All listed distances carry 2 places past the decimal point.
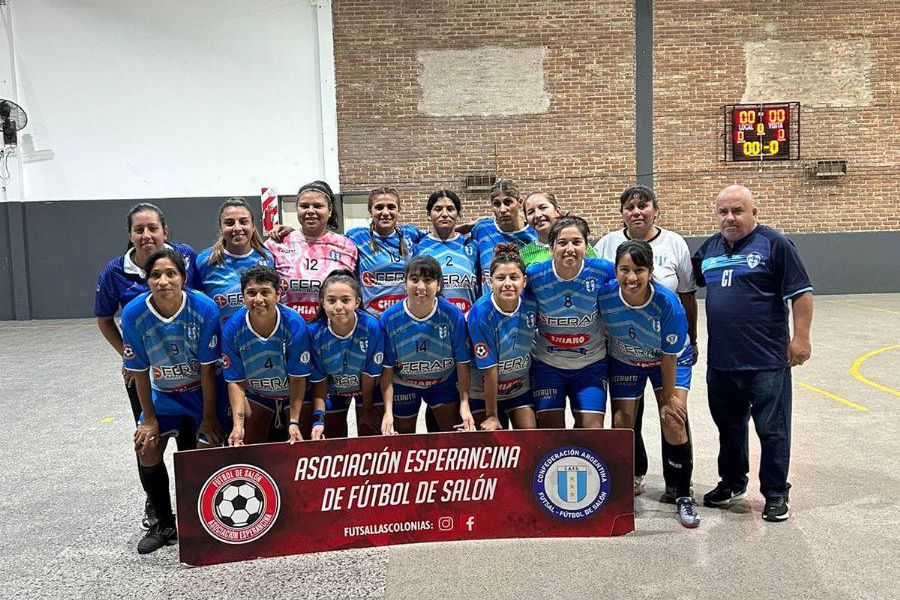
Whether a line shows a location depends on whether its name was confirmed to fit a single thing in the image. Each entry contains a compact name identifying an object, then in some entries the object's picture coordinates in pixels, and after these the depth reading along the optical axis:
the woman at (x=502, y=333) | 3.64
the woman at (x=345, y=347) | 3.59
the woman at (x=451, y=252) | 4.28
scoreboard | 13.42
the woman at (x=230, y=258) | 3.87
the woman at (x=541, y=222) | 4.23
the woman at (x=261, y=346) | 3.46
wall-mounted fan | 12.83
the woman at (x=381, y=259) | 4.29
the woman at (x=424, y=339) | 3.67
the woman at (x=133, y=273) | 3.62
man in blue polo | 3.62
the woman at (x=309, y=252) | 4.07
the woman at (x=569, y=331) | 3.70
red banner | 3.29
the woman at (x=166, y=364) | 3.42
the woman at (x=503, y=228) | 4.28
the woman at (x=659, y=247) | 3.97
